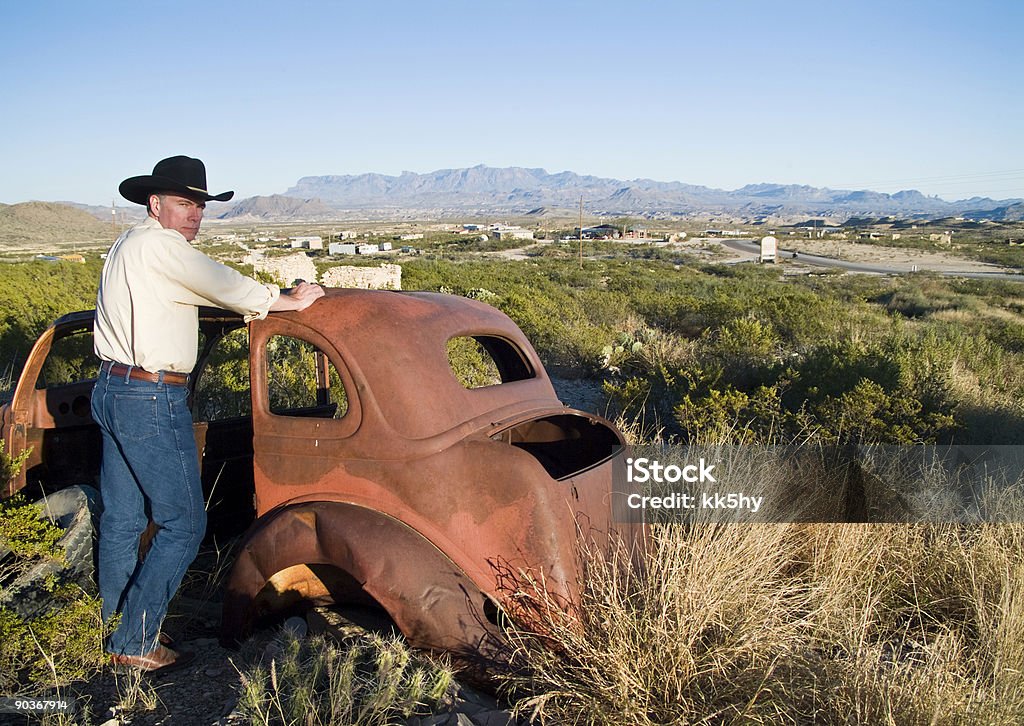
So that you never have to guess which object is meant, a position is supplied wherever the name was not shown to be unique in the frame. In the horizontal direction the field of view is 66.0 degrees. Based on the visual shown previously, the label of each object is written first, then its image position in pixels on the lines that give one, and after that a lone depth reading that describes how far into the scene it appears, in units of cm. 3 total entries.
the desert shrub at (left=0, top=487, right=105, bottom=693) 317
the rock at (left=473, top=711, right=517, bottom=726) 284
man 338
